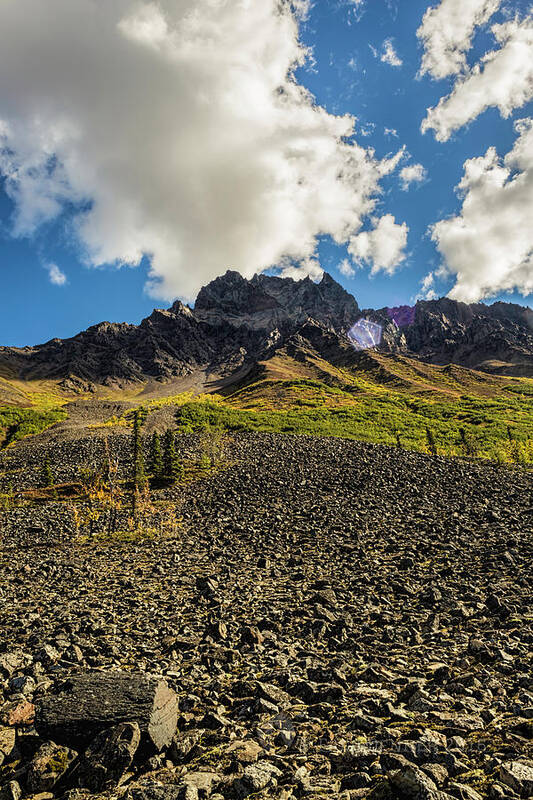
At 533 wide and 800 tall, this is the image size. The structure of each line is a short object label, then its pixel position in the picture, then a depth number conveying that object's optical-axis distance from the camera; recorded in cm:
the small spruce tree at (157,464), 4184
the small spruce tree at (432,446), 4916
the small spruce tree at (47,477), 4156
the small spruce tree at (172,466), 4112
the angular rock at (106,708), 644
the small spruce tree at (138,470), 3032
